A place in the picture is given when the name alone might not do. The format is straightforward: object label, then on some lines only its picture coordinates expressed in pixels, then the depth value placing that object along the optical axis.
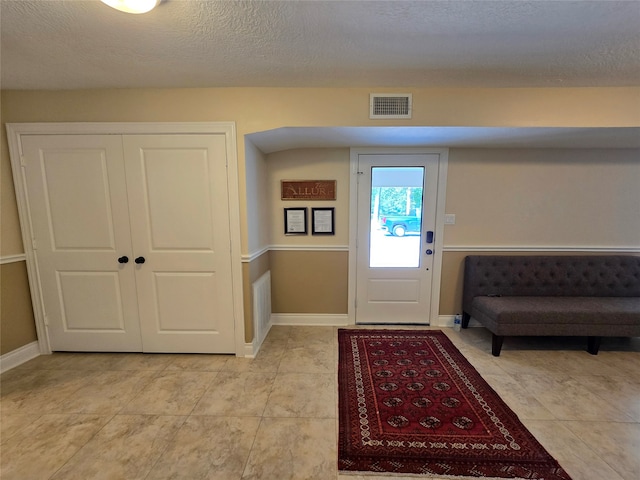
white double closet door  2.34
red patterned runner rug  1.49
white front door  3.04
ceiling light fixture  1.21
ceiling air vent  2.24
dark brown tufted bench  2.48
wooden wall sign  3.08
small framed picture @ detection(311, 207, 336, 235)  3.13
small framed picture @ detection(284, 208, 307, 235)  3.13
